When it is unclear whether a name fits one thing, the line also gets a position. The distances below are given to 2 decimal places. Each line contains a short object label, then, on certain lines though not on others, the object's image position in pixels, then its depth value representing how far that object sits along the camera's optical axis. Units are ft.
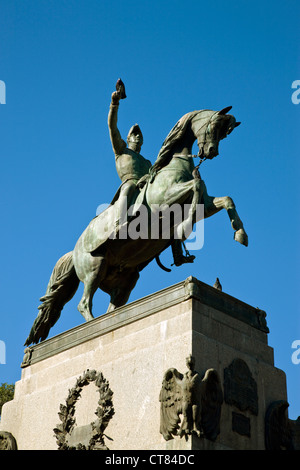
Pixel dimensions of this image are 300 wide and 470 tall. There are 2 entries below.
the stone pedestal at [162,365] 39.50
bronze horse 49.60
